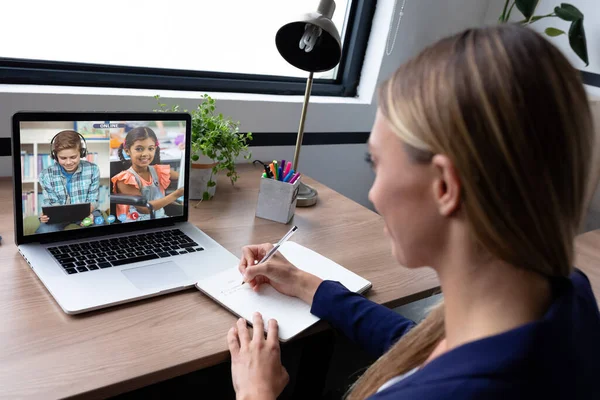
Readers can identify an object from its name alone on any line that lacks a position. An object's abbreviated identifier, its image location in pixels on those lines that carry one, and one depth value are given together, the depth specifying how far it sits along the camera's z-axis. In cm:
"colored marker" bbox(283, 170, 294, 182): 131
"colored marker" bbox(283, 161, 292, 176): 132
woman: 50
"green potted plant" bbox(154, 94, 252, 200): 132
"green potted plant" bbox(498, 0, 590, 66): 183
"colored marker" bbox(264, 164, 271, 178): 132
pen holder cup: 129
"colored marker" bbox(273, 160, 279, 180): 131
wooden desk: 70
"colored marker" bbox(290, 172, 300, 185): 131
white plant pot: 136
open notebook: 90
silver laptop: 92
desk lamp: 132
